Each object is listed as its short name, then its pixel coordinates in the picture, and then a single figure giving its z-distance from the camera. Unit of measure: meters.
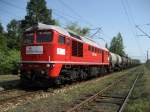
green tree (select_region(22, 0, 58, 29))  36.70
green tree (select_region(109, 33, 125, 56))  66.41
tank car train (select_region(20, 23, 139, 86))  7.74
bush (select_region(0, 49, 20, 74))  15.94
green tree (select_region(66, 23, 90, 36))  35.21
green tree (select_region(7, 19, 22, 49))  46.20
